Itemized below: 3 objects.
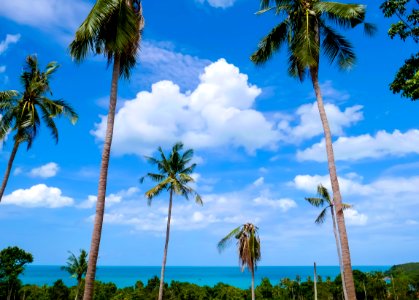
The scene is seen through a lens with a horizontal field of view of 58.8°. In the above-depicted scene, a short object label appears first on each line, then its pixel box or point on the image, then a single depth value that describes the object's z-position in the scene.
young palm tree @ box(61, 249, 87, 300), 49.16
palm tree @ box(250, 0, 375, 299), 12.23
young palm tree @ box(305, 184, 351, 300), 32.22
